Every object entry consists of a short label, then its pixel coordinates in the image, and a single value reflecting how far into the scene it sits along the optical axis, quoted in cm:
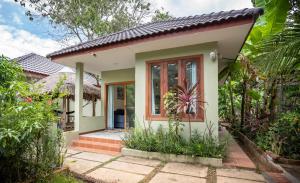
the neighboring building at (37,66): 1703
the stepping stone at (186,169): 481
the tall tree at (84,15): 1528
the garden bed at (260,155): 505
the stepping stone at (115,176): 434
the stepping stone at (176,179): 432
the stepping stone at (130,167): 495
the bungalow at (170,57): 539
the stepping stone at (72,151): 695
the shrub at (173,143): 555
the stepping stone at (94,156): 606
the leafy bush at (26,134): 317
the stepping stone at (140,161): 560
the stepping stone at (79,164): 504
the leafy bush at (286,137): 538
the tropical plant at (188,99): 588
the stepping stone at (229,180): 428
